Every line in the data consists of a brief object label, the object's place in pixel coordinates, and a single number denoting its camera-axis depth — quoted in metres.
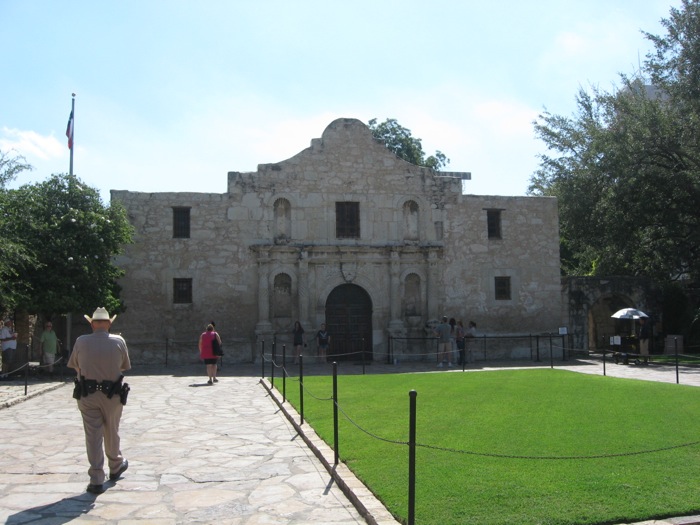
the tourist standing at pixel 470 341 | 24.22
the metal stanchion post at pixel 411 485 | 5.42
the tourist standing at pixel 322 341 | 22.41
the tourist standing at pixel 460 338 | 22.43
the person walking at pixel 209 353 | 17.53
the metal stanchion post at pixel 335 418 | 7.86
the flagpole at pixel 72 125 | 24.28
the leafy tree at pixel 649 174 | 24.42
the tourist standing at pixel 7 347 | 18.75
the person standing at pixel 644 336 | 23.92
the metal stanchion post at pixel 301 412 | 10.56
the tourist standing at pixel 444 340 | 22.39
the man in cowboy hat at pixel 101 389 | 7.42
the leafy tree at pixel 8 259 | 16.31
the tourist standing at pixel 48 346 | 18.59
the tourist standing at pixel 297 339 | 22.34
